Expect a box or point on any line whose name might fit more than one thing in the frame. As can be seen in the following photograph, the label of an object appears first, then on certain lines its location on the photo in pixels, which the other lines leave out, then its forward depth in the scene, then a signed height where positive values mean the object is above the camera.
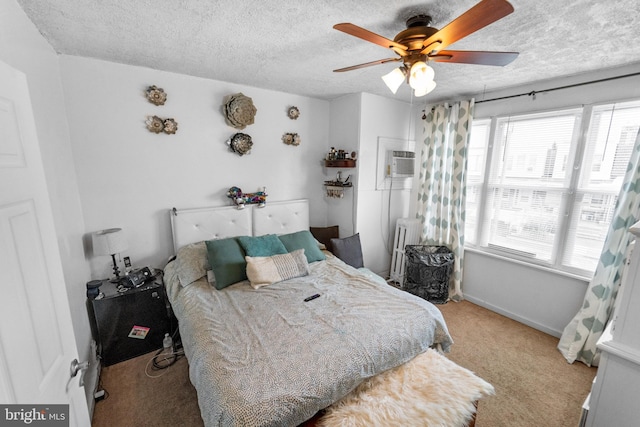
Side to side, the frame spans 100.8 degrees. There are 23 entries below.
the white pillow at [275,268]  2.24 -0.88
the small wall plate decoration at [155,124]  2.41 +0.38
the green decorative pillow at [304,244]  2.73 -0.79
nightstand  2.09 -1.26
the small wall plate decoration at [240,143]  2.82 +0.25
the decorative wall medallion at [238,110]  2.72 +0.59
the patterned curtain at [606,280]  2.05 -0.88
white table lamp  2.11 -0.62
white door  0.71 -0.35
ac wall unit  3.39 +0.08
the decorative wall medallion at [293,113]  3.15 +0.65
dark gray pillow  2.99 -0.92
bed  1.24 -1.00
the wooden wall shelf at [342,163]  3.16 +0.06
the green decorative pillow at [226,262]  2.23 -0.82
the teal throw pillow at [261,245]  2.47 -0.74
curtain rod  2.12 +0.76
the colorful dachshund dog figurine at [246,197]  2.88 -0.33
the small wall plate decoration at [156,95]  2.36 +0.63
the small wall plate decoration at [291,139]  3.18 +0.35
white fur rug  1.26 -1.17
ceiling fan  1.19 +0.61
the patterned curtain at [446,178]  3.06 -0.11
